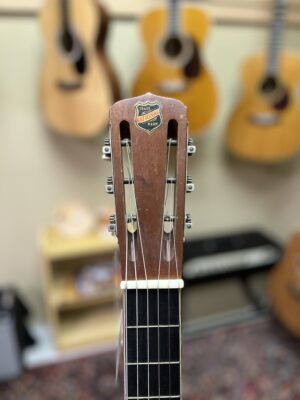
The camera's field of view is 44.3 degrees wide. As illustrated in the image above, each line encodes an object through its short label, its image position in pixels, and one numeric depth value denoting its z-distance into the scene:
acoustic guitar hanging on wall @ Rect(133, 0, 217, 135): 1.22
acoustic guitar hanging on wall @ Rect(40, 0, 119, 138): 1.15
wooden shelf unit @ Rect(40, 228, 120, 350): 1.36
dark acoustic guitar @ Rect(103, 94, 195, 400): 0.55
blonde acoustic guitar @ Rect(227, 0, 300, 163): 1.34
